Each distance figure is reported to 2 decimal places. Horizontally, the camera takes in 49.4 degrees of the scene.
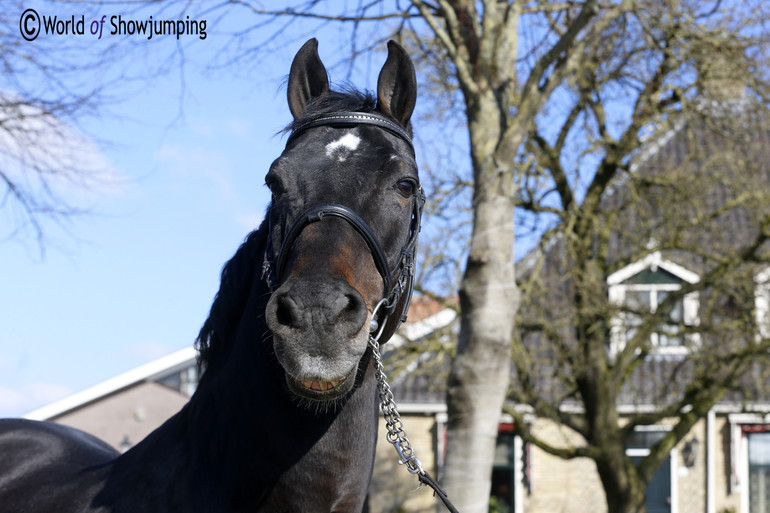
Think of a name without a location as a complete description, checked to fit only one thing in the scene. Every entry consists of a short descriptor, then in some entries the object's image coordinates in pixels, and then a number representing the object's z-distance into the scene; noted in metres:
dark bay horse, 2.20
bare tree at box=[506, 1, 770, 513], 11.80
